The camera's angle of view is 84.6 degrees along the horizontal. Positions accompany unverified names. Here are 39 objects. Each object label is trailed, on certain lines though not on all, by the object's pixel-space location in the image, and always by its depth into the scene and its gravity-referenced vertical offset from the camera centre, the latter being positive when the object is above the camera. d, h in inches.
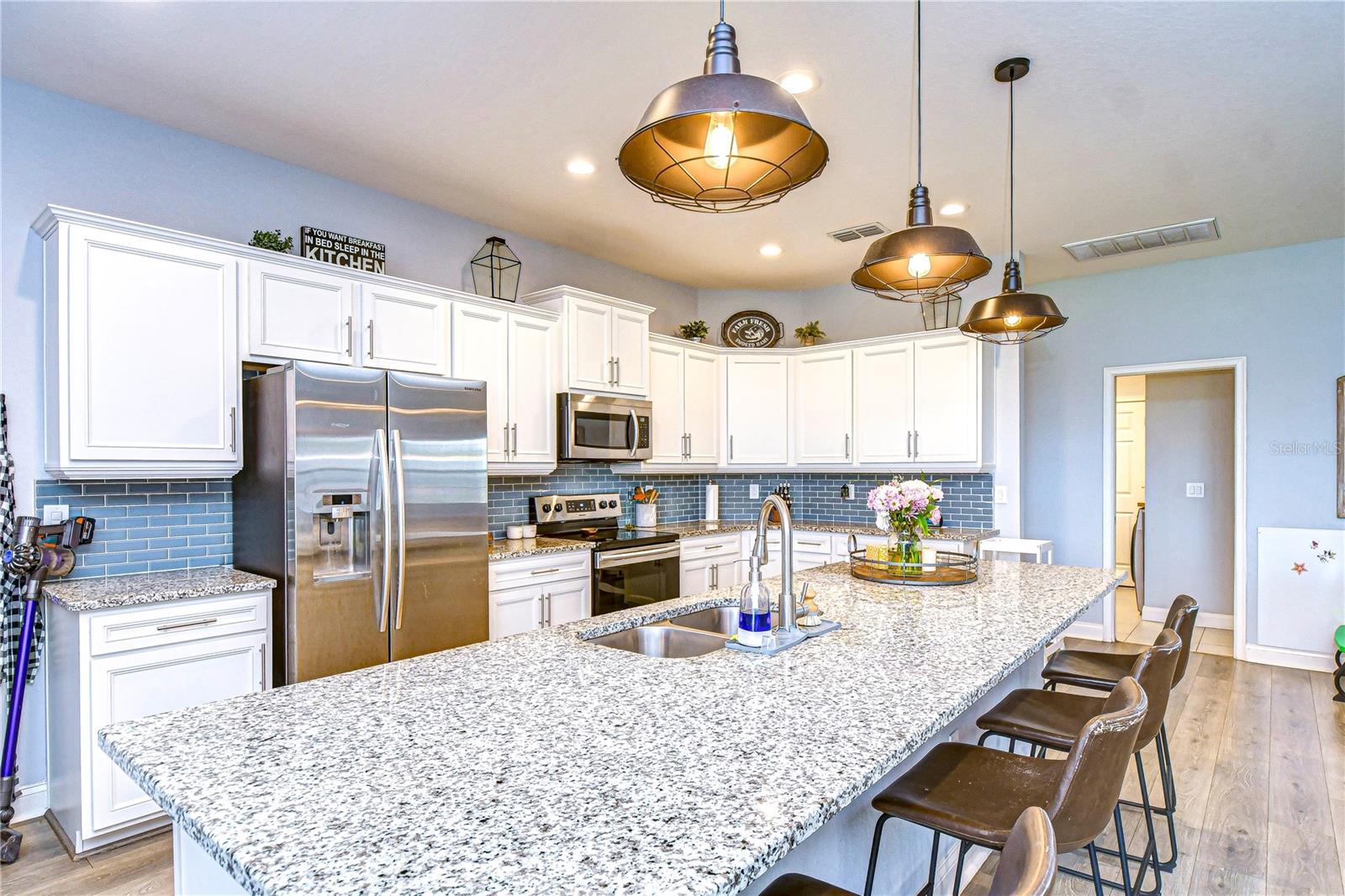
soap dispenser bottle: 72.0 -16.0
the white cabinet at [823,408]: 213.8 +11.3
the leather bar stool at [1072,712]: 72.0 -30.2
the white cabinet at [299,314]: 120.0 +22.6
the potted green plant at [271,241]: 123.9 +34.9
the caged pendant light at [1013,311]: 106.6 +20.2
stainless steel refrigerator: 111.0 -10.6
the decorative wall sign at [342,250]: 133.2 +36.7
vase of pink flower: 111.0 -10.4
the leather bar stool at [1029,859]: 32.9 -19.6
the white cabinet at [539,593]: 141.9 -29.4
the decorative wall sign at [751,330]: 231.5 +36.6
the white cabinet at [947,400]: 191.5 +12.2
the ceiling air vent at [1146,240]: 171.8 +50.4
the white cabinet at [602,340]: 169.5 +25.8
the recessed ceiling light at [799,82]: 106.6 +53.6
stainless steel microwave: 168.1 +4.7
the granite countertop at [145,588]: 97.3 -19.9
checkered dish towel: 103.7 -20.5
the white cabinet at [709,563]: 190.7 -31.3
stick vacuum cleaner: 100.3 -23.0
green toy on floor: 163.2 -50.1
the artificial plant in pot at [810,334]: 220.2 +33.9
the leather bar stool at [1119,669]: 90.9 -30.7
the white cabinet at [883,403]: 202.4 +12.0
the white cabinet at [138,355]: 102.4 +13.7
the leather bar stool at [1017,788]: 52.2 -29.3
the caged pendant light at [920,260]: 79.1 +21.0
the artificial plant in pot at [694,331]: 214.7 +33.8
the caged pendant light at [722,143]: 50.3 +23.1
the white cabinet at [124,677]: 96.7 -31.9
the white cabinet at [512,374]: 150.7 +15.6
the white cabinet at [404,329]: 134.6 +22.3
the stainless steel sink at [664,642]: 82.9 -22.2
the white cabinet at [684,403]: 200.7 +12.3
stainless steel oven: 161.3 -29.9
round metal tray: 110.7 -19.8
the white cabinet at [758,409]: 220.8 +11.2
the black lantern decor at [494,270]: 165.8 +40.1
